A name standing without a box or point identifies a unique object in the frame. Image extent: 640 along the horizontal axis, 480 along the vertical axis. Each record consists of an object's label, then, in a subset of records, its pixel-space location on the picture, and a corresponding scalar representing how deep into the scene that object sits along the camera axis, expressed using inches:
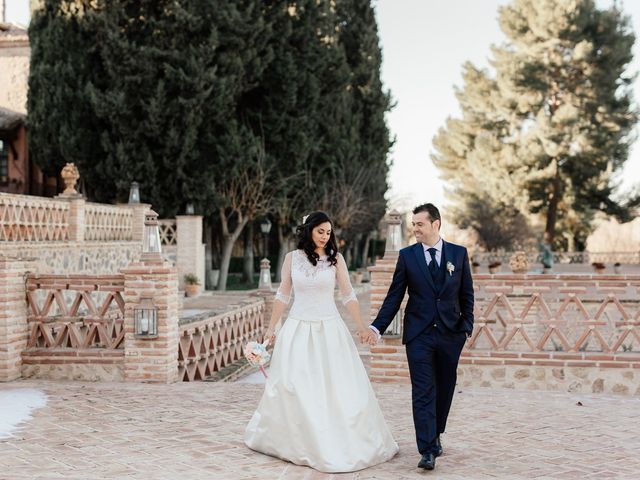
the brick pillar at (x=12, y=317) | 334.3
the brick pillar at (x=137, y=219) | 766.5
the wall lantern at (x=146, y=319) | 334.6
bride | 207.2
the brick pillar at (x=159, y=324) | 335.9
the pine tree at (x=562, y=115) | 1473.9
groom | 203.5
